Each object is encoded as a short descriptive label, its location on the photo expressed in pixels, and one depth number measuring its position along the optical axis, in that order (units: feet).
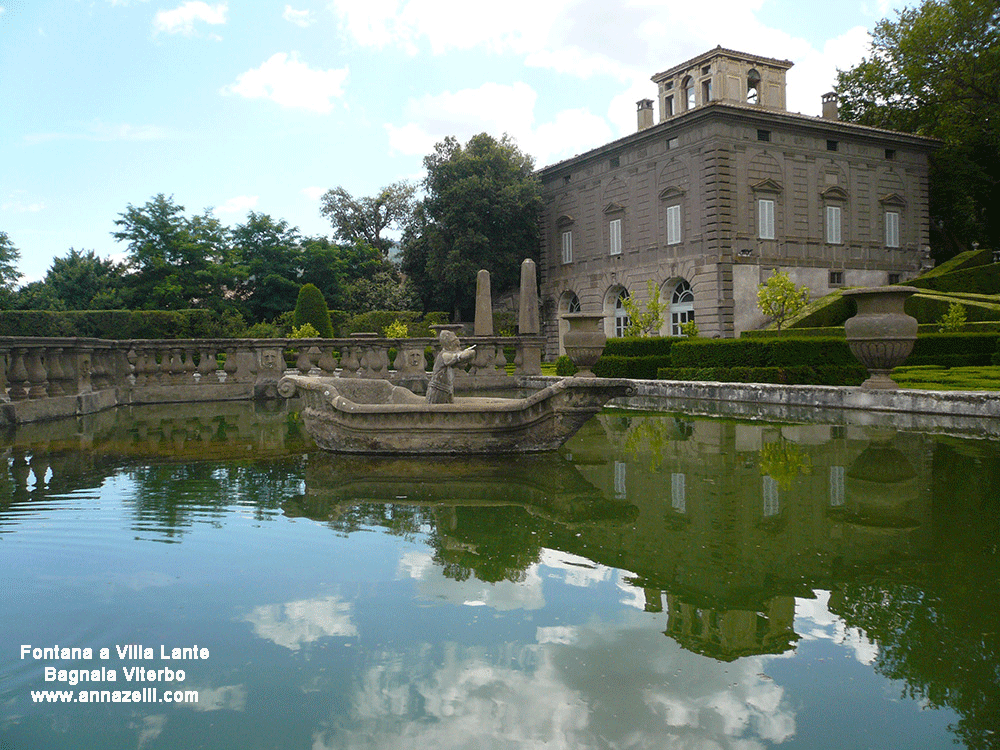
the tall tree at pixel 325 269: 133.49
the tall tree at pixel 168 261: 122.31
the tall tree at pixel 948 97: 107.86
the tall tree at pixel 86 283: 124.88
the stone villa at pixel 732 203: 97.71
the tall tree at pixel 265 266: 129.90
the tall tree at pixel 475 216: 122.72
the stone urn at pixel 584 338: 46.78
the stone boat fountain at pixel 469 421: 26.17
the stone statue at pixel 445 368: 28.48
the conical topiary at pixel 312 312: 106.93
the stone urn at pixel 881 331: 38.70
